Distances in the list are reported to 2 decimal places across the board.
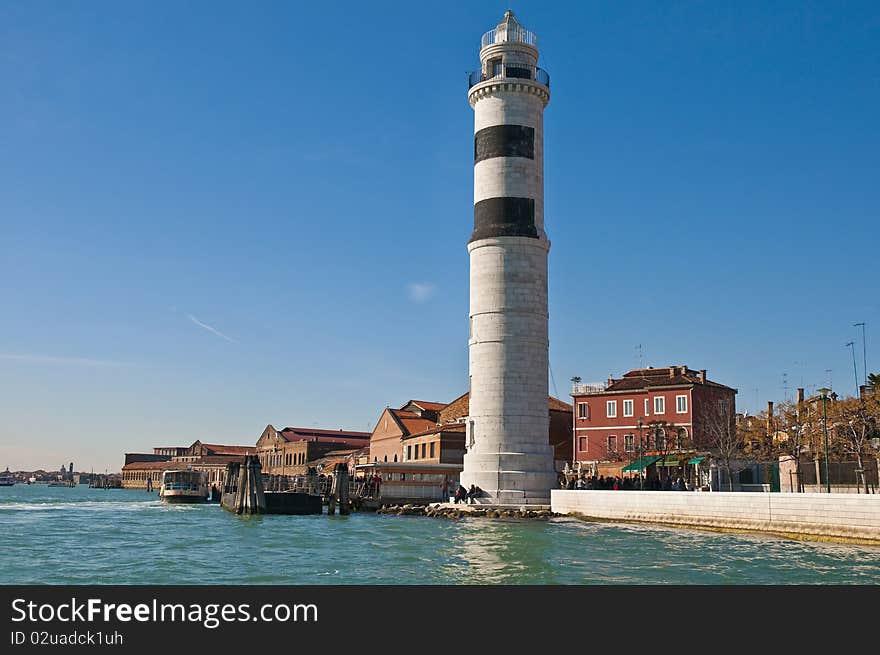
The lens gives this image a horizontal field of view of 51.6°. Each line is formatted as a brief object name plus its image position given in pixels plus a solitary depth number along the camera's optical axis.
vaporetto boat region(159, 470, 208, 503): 58.75
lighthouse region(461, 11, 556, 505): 35.69
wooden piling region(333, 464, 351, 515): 39.21
